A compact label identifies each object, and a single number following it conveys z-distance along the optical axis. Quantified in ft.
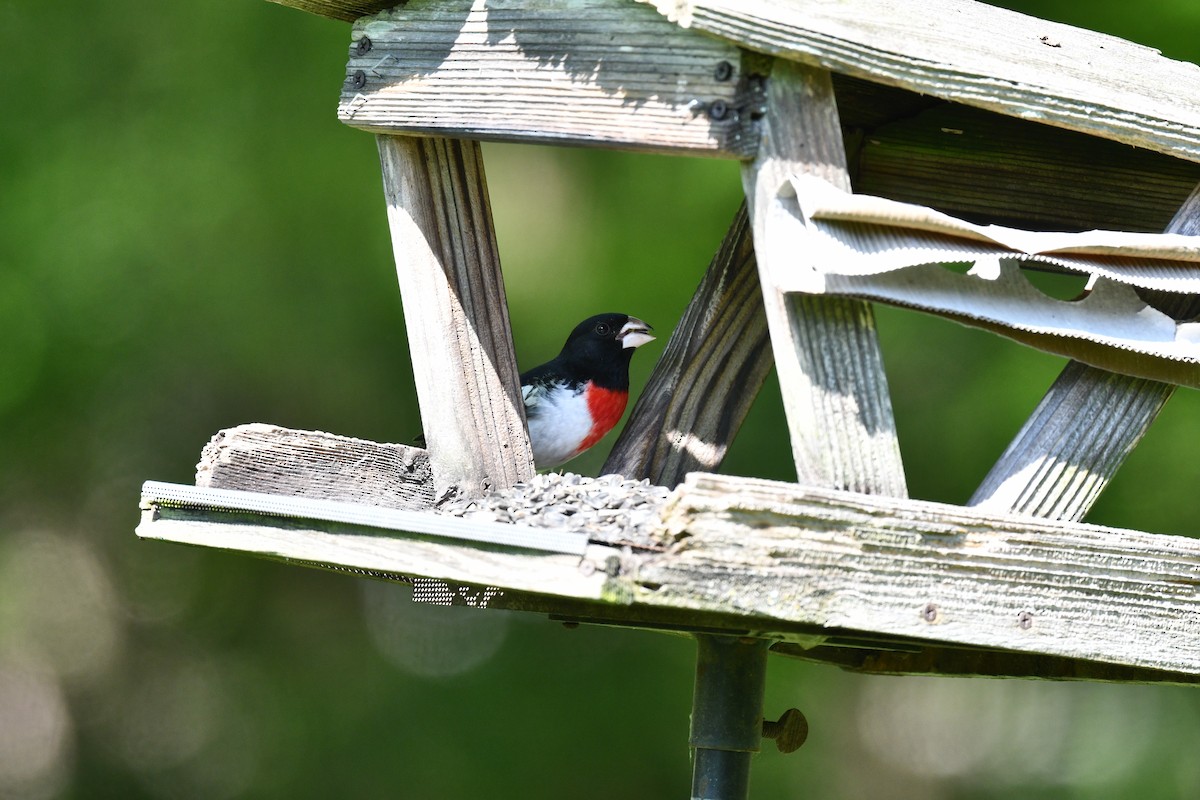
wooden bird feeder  14.07
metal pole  18.34
